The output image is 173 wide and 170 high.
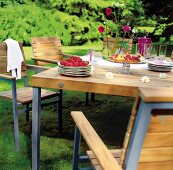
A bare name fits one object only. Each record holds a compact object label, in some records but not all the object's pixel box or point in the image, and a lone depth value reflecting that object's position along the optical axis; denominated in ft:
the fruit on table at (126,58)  12.75
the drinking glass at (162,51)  12.91
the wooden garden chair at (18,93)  11.83
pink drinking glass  13.74
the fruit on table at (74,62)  9.75
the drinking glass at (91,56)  13.01
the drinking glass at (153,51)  13.65
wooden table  9.18
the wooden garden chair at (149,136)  4.09
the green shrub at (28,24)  50.76
